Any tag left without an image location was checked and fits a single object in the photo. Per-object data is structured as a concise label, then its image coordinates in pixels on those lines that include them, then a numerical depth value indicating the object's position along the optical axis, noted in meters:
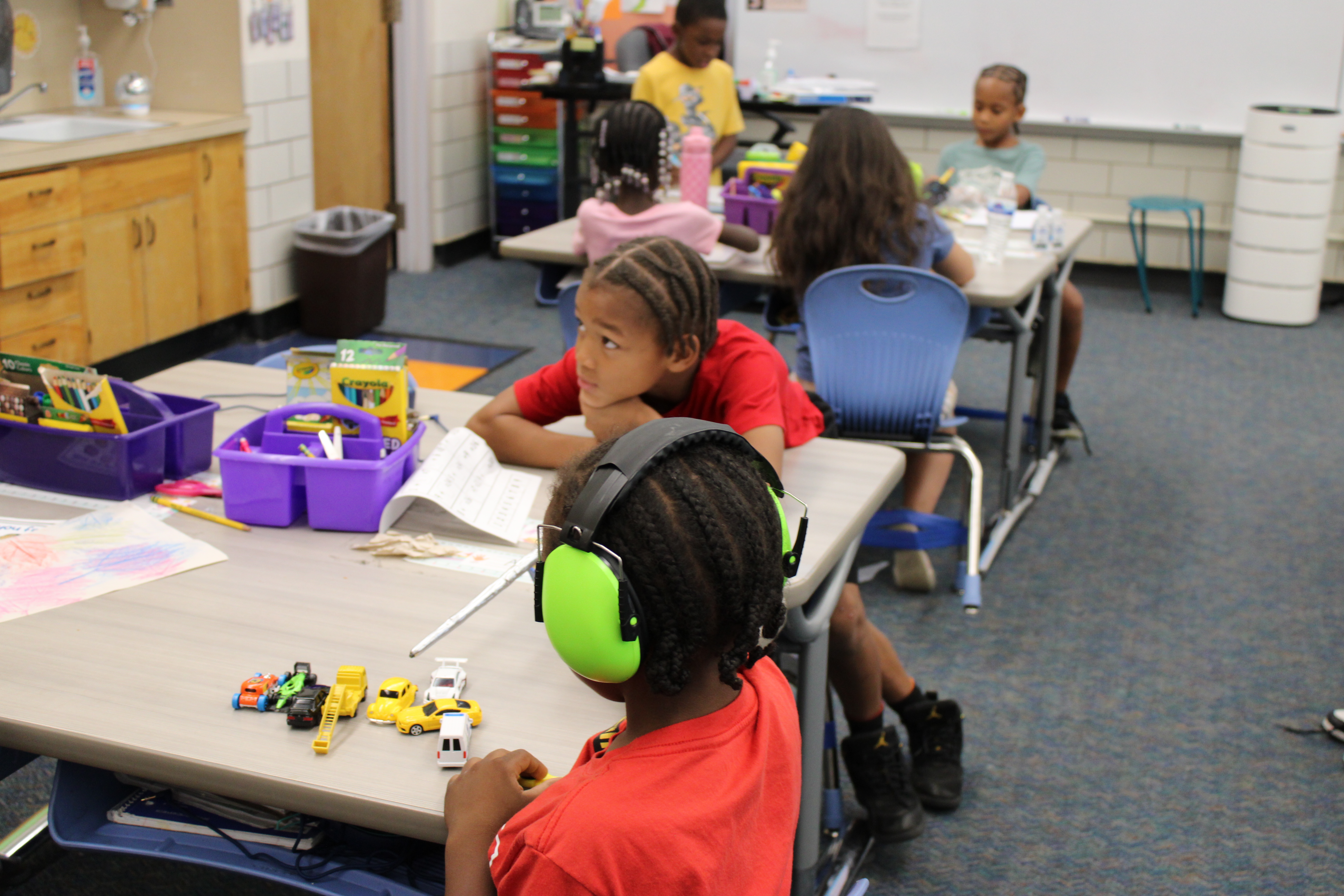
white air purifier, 4.95
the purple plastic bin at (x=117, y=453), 1.58
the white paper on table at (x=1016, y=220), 3.54
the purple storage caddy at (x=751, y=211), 3.34
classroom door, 5.07
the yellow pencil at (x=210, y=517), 1.54
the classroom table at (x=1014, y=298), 2.95
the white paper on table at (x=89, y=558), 1.35
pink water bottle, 3.42
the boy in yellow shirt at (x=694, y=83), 4.72
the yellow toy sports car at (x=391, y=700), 1.13
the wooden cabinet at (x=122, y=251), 3.58
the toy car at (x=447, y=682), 1.15
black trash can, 4.68
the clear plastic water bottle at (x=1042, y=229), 3.31
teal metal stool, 5.39
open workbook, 1.54
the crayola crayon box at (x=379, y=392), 1.66
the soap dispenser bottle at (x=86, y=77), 4.33
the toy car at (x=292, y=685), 1.13
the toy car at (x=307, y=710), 1.11
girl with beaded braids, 2.96
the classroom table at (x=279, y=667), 1.06
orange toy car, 1.14
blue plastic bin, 1.16
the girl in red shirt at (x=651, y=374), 1.55
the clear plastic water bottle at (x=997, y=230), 3.16
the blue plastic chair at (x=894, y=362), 2.55
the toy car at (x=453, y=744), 1.06
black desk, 5.33
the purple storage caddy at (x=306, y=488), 1.52
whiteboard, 5.28
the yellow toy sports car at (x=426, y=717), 1.11
